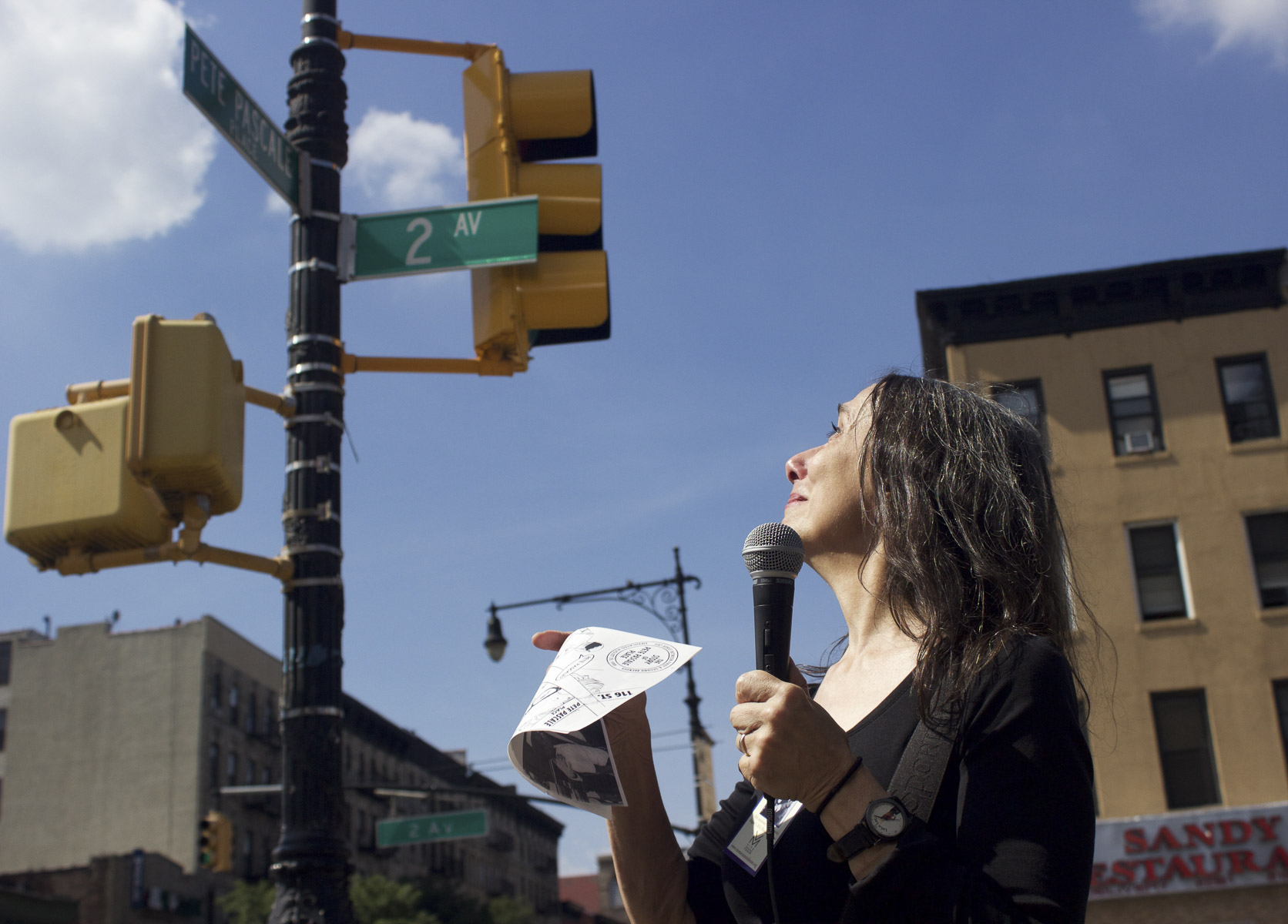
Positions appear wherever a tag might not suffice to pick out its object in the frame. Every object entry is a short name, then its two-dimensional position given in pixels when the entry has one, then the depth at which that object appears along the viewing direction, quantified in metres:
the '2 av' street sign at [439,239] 5.97
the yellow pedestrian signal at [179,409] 4.86
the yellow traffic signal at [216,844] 16.16
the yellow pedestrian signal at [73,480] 4.91
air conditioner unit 24.92
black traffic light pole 5.02
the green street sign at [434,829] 21.72
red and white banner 22.11
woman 2.08
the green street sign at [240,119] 5.62
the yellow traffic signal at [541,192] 6.05
